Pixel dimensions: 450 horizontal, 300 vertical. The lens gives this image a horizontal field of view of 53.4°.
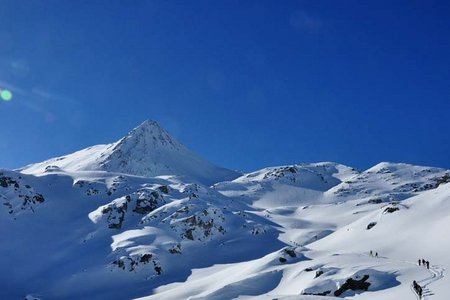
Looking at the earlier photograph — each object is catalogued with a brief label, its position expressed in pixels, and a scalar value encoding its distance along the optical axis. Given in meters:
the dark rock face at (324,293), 46.00
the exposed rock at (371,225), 82.11
